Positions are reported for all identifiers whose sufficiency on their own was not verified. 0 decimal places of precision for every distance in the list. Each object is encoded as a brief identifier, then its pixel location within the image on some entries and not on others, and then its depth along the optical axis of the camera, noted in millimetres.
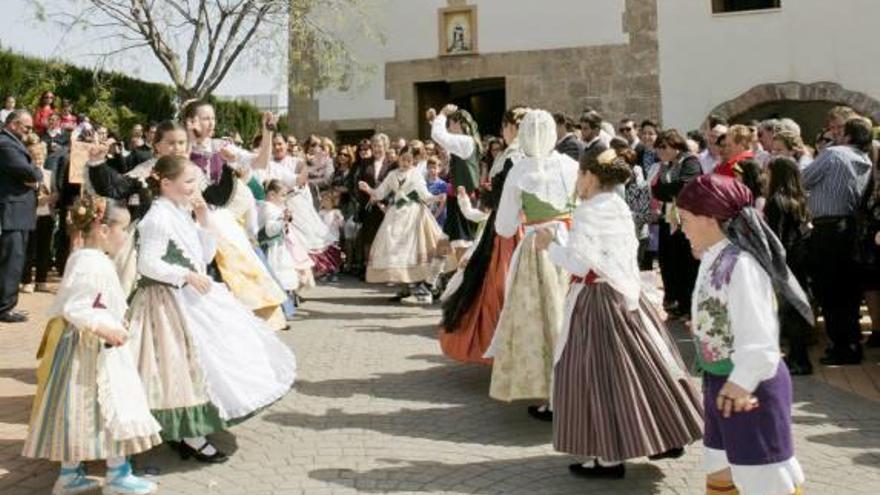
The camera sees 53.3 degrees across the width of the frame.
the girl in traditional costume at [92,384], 3898
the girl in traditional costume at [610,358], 4055
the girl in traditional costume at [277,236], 8555
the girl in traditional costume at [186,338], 4328
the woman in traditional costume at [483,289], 5832
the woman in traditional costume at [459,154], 7930
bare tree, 17750
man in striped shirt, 6570
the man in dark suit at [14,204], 8672
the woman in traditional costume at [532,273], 5098
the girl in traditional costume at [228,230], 5781
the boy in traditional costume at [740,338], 2963
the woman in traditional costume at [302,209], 11023
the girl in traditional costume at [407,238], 9961
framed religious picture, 17219
